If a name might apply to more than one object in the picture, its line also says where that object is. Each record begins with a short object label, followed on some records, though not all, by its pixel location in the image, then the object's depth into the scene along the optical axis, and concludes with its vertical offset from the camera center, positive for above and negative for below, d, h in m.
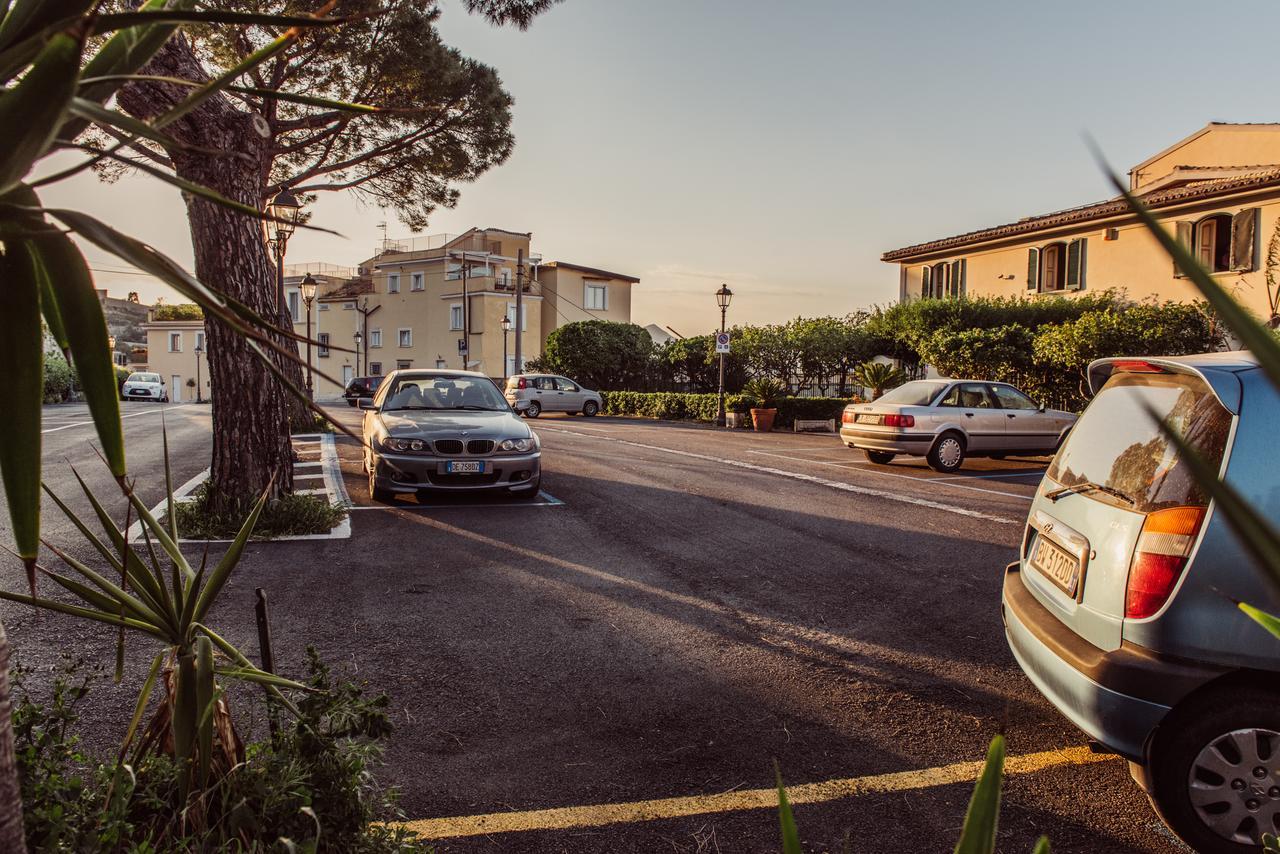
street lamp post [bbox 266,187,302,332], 18.27 +3.54
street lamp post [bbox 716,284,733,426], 28.47 +2.83
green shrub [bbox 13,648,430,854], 1.93 -0.99
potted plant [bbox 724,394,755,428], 27.22 -0.73
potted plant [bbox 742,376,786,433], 26.16 -0.48
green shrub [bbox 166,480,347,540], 7.73 -1.26
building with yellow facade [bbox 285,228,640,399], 54.62 +5.76
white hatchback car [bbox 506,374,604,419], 34.03 -0.38
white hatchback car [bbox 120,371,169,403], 46.12 -0.19
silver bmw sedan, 9.34 -0.71
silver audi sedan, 13.86 -0.57
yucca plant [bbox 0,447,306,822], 2.04 -0.67
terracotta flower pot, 26.12 -0.94
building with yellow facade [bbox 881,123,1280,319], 21.58 +4.59
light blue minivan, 2.72 -0.81
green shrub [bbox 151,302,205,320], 77.74 +6.49
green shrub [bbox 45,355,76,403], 33.88 +0.03
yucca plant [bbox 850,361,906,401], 22.84 +0.34
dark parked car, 45.38 -0.04
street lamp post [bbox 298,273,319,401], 28.79 +3.37
